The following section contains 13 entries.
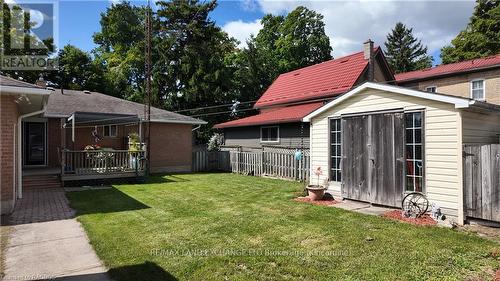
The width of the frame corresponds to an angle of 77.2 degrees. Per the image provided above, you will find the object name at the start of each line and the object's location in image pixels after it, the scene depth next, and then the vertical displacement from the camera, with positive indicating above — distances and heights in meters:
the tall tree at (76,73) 32.25 +7.49
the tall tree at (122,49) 35.09 +12.05
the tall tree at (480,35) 30.80 +11.08
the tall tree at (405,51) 49.19 +14.72
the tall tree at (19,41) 26.77 +9.69
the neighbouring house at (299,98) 16.86 +2.81
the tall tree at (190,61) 32.00 +8.71
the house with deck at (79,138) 8.02 +0.30
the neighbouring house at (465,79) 20.61 +4.67
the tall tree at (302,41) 40.38 +13.41
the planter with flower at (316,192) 9.55 -1.50
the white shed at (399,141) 7.05 +0.04
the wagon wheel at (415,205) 7.34 -1.48
